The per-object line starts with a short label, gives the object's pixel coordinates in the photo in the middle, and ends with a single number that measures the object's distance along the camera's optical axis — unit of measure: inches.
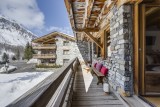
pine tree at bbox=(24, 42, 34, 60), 846.1
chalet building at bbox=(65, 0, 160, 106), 61.6
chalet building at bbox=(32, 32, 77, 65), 539.1
